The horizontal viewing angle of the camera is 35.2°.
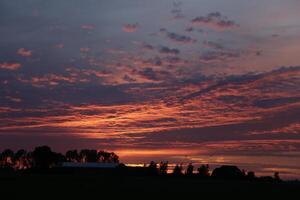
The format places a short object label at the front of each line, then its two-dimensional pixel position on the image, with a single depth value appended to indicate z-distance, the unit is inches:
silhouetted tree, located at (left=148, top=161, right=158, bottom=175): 4654.8
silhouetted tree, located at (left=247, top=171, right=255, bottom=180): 4387.1
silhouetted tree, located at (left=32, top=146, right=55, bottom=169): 5546.3
